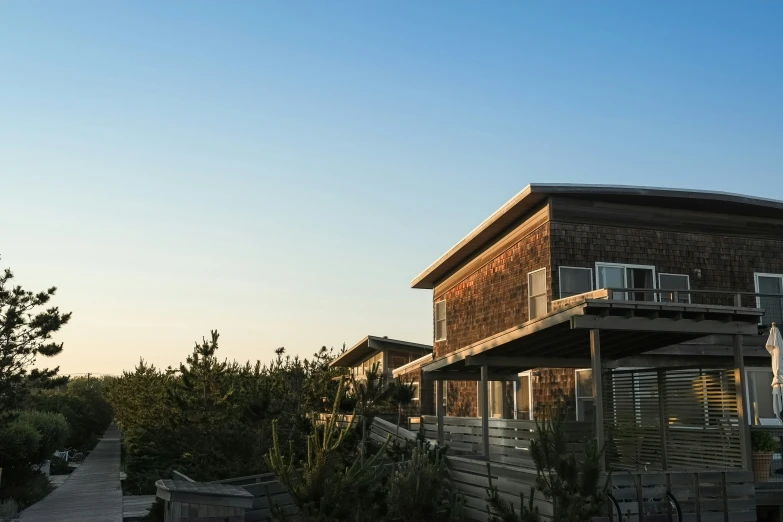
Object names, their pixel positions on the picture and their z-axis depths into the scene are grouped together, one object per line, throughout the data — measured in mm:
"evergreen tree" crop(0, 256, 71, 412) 20000
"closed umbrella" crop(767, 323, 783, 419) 12375
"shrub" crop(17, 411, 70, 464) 21516
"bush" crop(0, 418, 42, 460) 19156
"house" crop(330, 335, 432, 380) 32312
